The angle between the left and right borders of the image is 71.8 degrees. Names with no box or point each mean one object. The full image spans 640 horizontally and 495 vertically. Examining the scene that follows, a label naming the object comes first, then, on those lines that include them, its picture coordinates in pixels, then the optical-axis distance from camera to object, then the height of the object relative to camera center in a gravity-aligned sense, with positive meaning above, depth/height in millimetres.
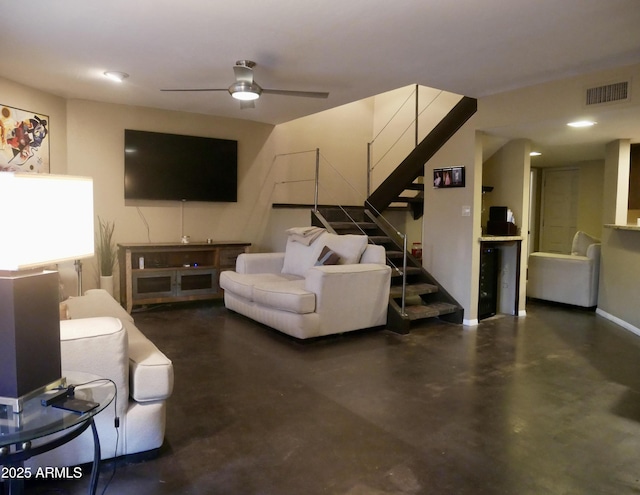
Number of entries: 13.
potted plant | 5156 -419
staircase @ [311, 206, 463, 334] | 4543 -672
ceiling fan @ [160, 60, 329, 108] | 3656 +1128
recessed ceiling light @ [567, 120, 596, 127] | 4199 +966
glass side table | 1194 -603
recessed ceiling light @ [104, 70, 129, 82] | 4078 +1333
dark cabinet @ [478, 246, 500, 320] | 4985 -700
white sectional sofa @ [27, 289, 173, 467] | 1837 -755
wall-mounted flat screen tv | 5422 +650
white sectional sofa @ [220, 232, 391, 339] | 3961 -660
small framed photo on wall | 4829 +489
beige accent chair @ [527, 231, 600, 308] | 5504 -681
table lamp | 1259 -141
